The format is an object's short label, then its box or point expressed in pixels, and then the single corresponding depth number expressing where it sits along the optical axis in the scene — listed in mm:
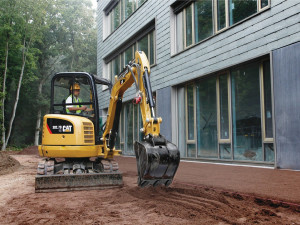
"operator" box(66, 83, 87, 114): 6859
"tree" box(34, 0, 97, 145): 33156
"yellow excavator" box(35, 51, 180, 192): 4836
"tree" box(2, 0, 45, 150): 23459
